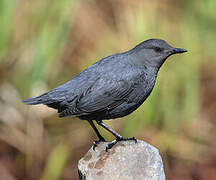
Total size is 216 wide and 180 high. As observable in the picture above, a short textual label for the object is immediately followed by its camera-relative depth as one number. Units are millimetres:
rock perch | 5020
